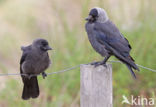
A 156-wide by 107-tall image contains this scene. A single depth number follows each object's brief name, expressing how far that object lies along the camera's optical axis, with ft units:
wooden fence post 27.68
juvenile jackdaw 36.99
